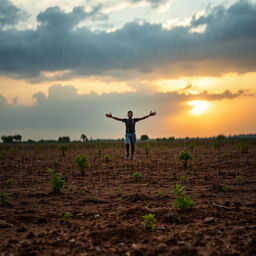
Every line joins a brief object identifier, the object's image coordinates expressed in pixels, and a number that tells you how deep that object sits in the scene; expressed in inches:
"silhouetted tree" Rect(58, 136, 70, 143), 4047.2
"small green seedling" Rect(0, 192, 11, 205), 262.0
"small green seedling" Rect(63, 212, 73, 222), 205.2
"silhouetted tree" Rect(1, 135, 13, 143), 4211.1
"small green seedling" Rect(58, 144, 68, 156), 889.3
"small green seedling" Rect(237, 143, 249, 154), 759.7
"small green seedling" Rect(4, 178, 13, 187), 366.3
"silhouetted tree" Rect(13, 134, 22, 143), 4400.8
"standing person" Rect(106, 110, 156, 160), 589.3
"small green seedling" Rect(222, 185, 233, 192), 303.3
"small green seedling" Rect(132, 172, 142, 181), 384.8
